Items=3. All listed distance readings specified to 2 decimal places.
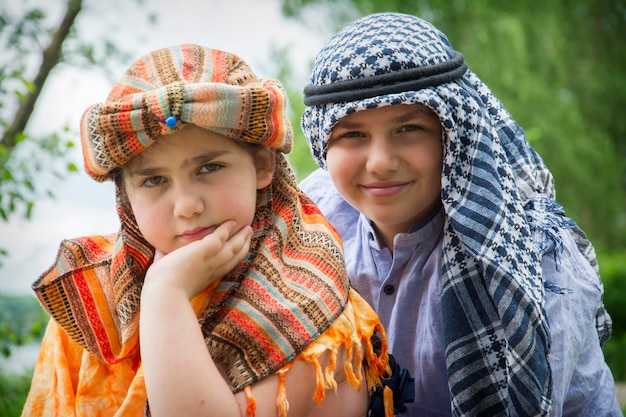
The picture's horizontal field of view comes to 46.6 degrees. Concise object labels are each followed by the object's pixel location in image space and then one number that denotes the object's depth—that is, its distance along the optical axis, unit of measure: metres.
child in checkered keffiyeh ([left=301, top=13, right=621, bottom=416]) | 2.45
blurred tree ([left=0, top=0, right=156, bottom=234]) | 4.11
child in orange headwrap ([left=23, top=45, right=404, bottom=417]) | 2.04
